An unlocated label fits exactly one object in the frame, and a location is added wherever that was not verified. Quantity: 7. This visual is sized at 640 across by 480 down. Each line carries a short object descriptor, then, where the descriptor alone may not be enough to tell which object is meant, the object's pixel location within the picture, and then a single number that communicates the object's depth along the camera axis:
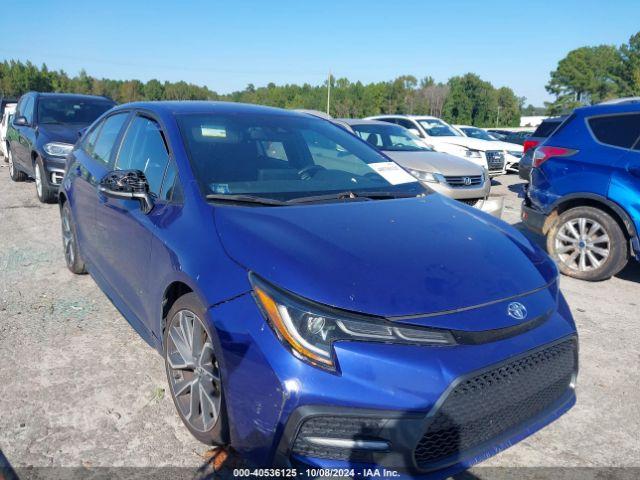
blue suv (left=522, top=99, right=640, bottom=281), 4.79
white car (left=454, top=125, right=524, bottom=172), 14.45
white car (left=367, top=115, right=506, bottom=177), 12.14
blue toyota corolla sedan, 1.78
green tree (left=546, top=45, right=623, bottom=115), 82.31
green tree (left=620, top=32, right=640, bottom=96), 79.01
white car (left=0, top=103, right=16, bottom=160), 11.74
